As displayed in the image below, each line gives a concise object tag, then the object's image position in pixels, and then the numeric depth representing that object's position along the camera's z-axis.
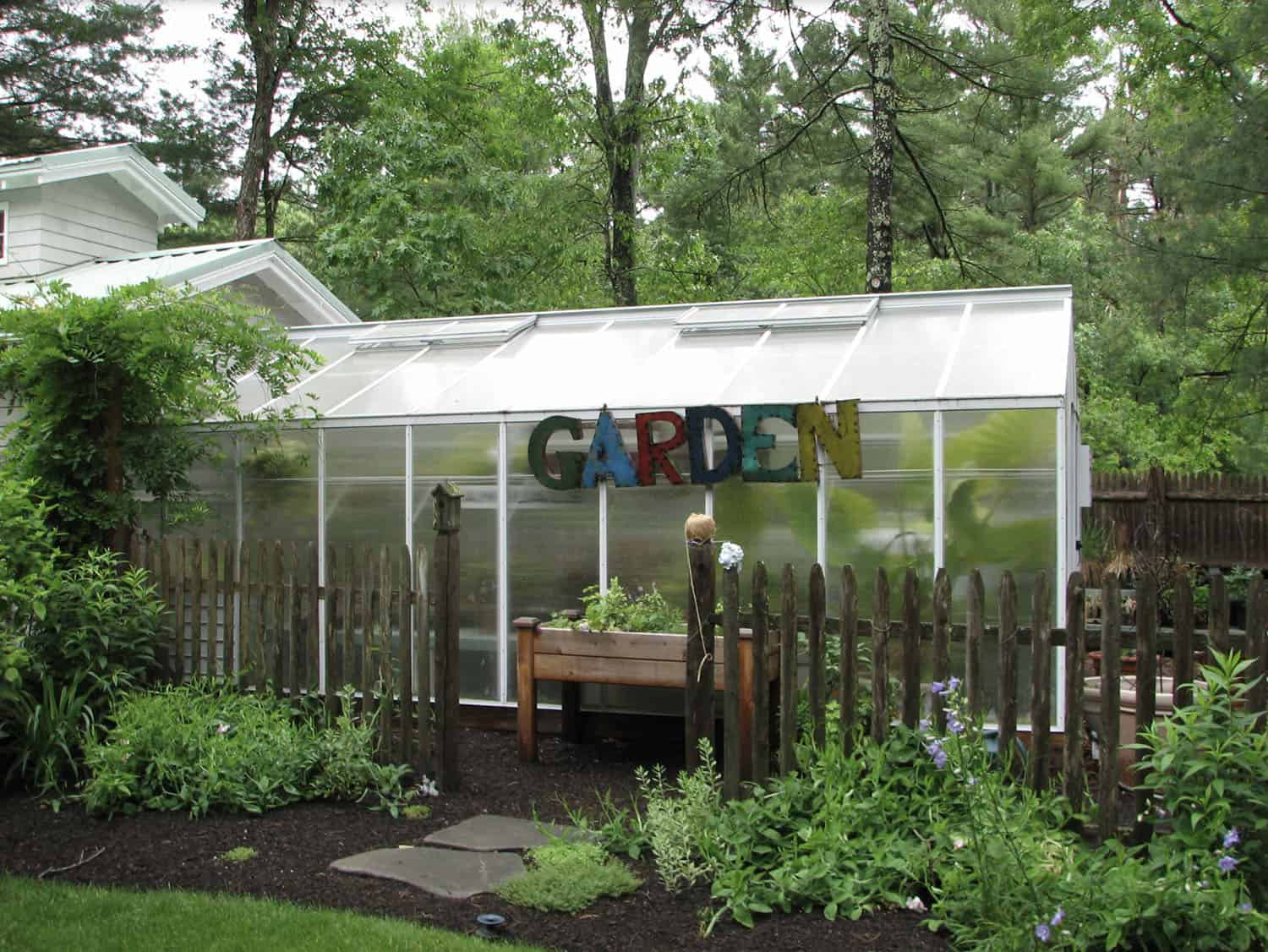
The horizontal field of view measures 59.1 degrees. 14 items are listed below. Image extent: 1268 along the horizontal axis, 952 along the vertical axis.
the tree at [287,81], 18.80
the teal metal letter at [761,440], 7.45
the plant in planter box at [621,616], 7.01
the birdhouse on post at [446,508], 6.21
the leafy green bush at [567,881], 4.60
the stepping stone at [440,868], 4.85
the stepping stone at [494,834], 5.44
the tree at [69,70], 20.39
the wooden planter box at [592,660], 6.70
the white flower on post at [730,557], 5.40
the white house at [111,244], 12.11
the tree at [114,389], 7.88
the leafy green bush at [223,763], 5.95
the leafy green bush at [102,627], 6.82
